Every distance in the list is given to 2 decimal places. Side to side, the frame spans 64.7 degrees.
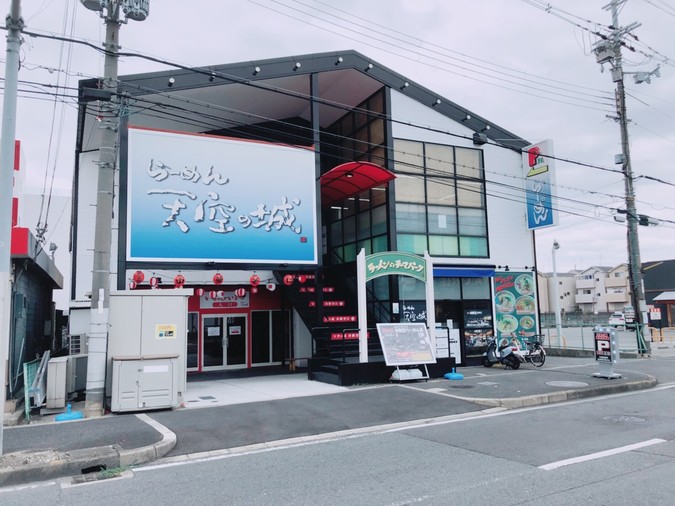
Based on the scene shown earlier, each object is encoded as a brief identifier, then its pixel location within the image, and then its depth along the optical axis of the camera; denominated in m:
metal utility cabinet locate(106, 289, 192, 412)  10.55
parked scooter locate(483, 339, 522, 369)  17.34
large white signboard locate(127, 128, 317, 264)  13.69
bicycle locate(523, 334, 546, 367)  17.59
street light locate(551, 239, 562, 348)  23.41
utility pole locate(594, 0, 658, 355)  21.69
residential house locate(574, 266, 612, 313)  84.88
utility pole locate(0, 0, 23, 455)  7.30
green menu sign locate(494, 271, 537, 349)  20.59
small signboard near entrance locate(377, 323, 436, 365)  14.24
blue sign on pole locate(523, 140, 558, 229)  20.06
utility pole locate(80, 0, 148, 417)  10.49
